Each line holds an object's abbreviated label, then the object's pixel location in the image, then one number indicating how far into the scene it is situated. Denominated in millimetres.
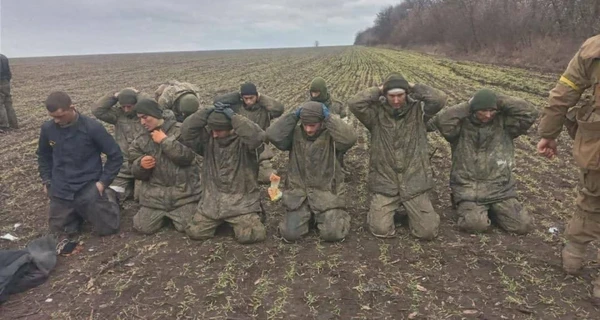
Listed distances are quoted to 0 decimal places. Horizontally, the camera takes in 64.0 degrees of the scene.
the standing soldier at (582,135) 3697
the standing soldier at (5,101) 10461
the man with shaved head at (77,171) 5109
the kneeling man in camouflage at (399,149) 5234
